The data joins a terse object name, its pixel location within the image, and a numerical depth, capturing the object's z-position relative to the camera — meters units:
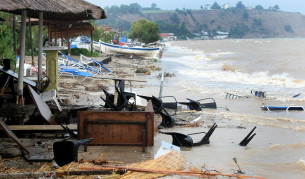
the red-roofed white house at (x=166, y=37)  195.55
